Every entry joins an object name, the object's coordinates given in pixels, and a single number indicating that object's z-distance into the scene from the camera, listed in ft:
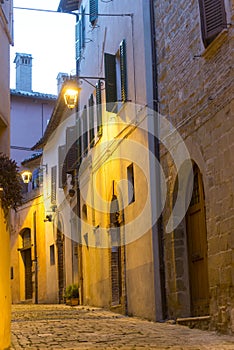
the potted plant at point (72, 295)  68.28
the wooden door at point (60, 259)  80.23
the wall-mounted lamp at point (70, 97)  50.72
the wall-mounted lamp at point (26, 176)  87.66
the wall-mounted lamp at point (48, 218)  86.18
